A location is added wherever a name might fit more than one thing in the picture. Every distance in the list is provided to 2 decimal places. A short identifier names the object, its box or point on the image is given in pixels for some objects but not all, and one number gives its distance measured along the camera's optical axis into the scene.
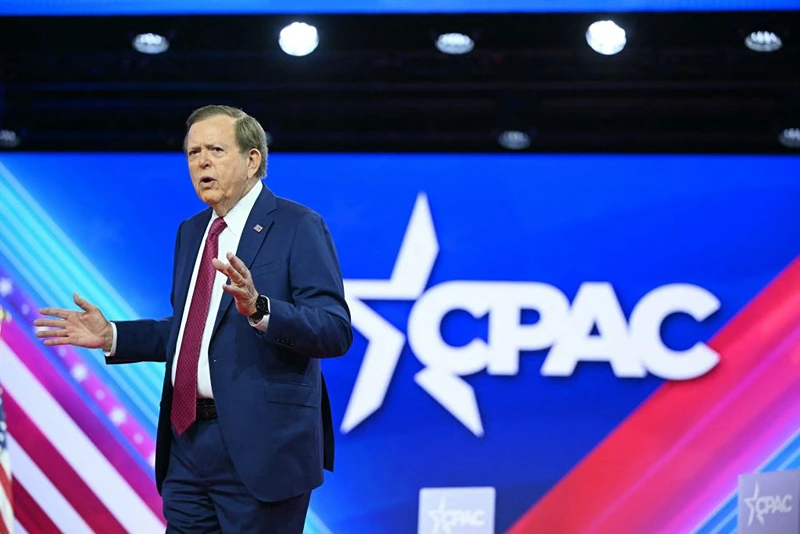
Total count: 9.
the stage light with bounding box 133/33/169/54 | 10.07
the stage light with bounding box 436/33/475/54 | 9.96
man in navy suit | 5.05
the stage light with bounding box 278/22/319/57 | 9.96
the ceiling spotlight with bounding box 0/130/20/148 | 10.41
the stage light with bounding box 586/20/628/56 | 9.76
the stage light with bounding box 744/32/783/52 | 9.80
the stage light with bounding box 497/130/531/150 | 10.21
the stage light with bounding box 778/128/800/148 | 10.12
